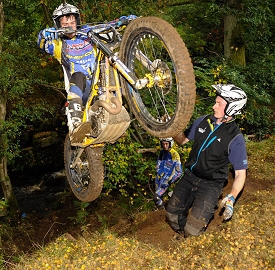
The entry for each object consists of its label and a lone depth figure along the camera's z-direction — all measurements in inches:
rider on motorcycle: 201.9
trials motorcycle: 154.4
